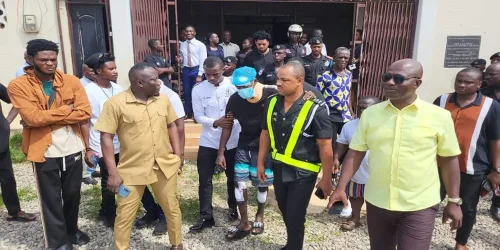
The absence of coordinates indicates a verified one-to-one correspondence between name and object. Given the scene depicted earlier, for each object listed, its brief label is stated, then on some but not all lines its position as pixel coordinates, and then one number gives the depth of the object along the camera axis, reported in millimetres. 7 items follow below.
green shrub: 6002
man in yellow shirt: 2277
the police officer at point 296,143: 2848
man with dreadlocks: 3080
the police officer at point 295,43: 6418
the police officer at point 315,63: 5422
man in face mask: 3387
